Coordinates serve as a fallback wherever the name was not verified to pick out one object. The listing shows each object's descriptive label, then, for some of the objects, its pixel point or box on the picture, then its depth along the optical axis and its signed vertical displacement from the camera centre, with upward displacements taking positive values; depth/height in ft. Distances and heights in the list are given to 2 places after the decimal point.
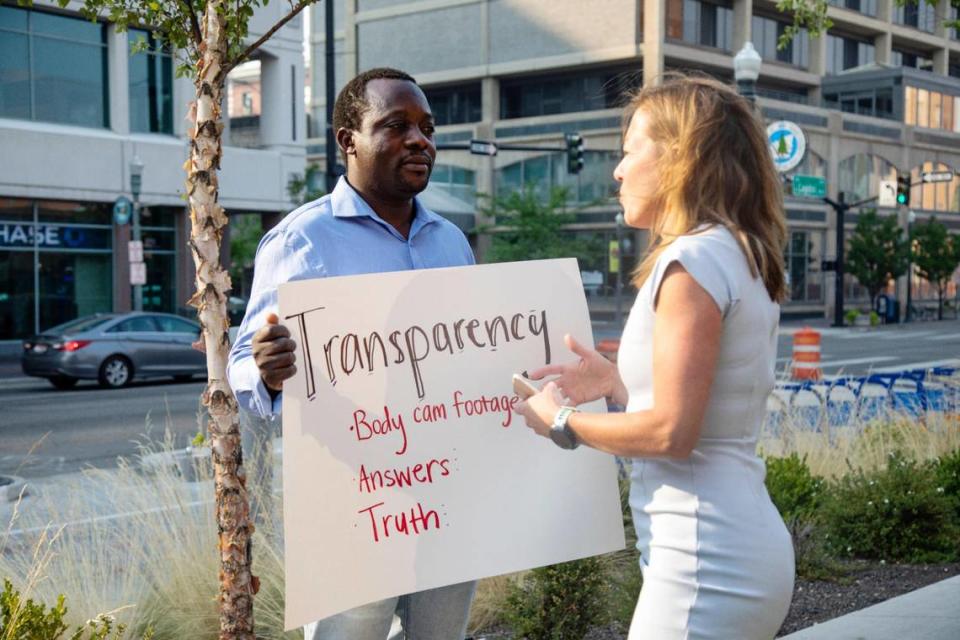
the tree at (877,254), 157.38 -1.08
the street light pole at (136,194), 82.89 +3.91
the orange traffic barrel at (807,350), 57.16 -5.28
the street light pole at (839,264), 143.43 -2.23
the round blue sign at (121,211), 84.89 +2.70
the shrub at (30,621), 10.18 -3.37
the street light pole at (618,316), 126.61 -8.70
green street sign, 75.66 +4.06
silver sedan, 64.95 -5.99
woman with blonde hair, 7.28 -0.87
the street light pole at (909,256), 160.97 -1.39
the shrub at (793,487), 21.67 -4.71
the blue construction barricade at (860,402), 30.01 -4.68
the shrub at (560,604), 14.78 -4.66
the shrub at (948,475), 23.08 -4.67
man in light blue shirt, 9.50 +0.11
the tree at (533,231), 153.58 +2.21
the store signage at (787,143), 51.39 +4.84
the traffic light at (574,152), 105.40 +8.78
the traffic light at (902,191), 107.34 +5.21
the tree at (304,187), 106.22 +5.75
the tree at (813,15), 37.37 +7.75
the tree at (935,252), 169.68 -0.87
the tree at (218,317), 10.07 -0.62
